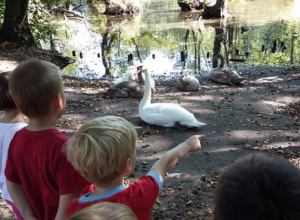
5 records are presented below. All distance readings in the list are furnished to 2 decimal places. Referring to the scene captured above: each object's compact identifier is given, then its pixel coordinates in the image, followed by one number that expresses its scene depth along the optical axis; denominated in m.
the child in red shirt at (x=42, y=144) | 2.20
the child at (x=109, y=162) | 1.91
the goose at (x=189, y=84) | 10.29
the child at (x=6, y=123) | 2.73
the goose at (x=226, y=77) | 11.26
